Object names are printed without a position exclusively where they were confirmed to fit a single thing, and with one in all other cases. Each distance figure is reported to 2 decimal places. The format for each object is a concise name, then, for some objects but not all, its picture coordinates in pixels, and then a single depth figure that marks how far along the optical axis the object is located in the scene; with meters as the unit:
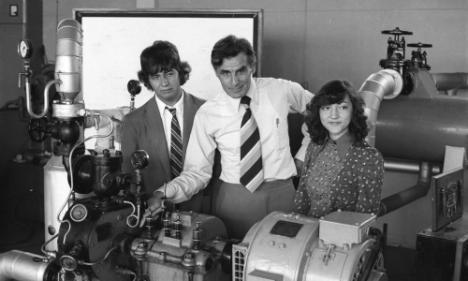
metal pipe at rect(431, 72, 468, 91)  3.73
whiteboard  3.79
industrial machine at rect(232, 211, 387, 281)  1.63
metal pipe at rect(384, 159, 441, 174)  3.50
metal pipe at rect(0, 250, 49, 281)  2.08
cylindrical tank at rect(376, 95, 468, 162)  3.20
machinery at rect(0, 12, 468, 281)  1.67
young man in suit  2.62
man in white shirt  2.48
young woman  2.03
